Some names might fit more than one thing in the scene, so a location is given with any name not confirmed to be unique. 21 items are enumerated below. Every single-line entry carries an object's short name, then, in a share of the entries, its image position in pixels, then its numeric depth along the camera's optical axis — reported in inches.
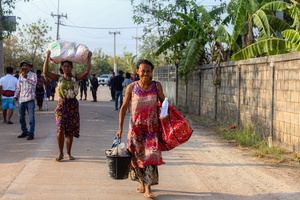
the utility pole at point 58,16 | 2037.9
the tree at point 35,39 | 1294.3
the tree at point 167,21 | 707.0
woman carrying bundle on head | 263.0
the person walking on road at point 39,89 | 630.4
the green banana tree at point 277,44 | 358.6
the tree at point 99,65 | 3353.8
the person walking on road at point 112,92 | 905.8
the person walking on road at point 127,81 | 652.1
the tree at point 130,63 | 1921.3
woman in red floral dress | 188.4
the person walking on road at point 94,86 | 902.3
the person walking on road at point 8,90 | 480.7
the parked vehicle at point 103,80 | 2415.7
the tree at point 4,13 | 609.6
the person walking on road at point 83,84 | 919.0
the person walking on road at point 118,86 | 669.9
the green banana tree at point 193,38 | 540.1
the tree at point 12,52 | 1443.2
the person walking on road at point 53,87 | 845.5
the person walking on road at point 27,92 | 354.6
